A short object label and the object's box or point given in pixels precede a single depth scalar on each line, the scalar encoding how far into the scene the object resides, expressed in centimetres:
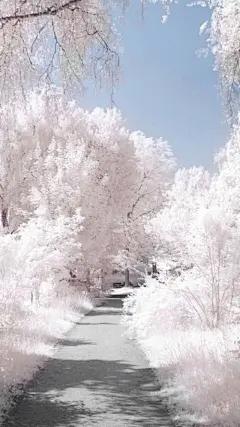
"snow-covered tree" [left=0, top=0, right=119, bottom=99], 482
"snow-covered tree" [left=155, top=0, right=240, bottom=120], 503
